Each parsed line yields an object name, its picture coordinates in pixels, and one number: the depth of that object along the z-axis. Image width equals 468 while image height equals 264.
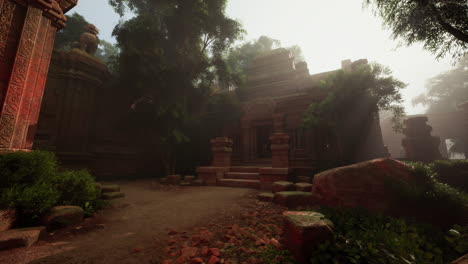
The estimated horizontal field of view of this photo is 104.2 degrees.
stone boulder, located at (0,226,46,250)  2.07
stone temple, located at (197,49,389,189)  7.24
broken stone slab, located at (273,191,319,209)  4.05
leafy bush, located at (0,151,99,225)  2.61
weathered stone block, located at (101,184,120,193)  4.84
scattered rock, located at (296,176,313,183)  6.69
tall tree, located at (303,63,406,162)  8.22
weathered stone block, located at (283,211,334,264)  1.83
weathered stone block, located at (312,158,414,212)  3.45
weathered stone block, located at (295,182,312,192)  4.83
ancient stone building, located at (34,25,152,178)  7.78
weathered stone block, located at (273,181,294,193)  4.89
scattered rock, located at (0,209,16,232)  2.37
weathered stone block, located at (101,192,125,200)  4.39
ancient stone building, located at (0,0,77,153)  3.41
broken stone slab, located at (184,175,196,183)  7.70
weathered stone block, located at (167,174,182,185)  7.67
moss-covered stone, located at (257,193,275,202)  4.56
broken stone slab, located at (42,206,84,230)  2.67
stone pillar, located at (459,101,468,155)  15.10
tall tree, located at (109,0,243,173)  8.66
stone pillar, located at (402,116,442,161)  11.27
